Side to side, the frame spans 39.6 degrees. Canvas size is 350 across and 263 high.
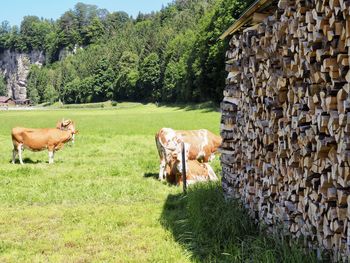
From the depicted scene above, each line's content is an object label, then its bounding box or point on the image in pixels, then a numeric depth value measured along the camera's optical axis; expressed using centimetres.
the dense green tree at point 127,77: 11744
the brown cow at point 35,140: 1734
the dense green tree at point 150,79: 11106
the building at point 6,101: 16722
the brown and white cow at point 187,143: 1273
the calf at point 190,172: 1187
